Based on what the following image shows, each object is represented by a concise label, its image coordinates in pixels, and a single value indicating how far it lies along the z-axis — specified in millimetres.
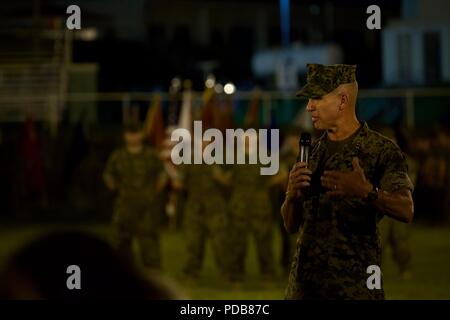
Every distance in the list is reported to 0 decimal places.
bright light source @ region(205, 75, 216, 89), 19456
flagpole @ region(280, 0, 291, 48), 40406
